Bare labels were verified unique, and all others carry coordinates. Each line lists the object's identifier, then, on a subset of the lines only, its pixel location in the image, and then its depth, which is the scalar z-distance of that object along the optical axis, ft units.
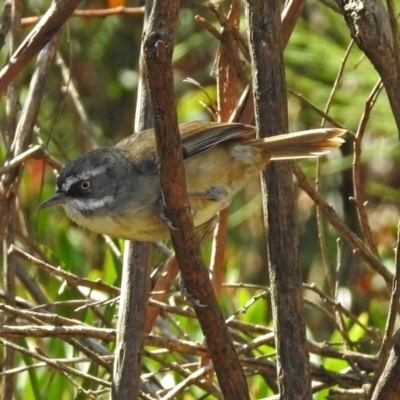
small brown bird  22.94
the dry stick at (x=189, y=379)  22.48
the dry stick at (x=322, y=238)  24.84
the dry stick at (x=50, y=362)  21.76
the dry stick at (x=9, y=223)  25.22
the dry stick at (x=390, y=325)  19.57
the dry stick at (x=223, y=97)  25.61
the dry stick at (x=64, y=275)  23.02
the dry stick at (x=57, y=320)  22.11
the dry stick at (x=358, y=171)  22.65
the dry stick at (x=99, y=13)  28.50
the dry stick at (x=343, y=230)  22.99
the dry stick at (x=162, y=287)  25.61
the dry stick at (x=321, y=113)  22.95
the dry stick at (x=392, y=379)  17.67
